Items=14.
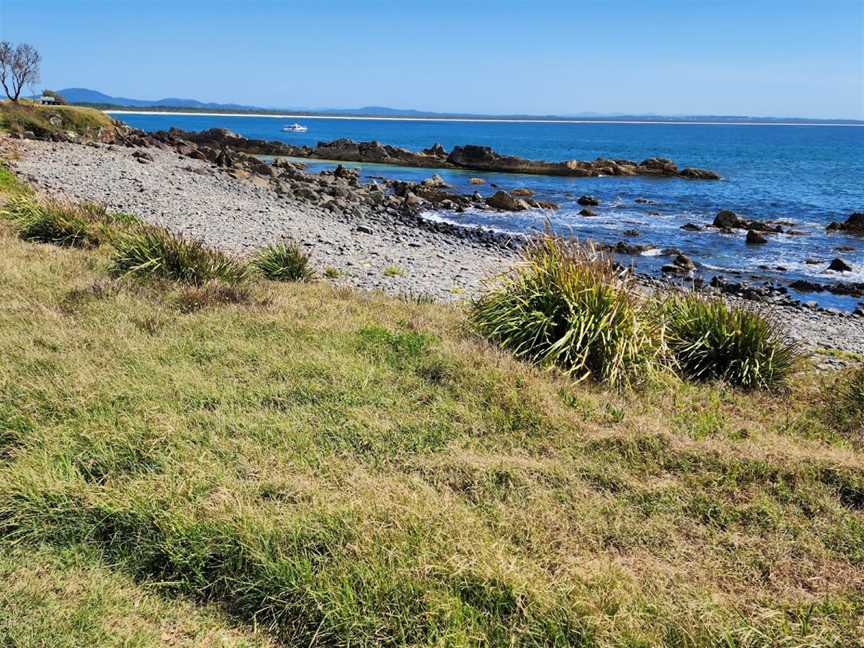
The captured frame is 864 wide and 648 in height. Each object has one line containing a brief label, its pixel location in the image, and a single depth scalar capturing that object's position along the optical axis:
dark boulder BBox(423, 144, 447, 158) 59.47
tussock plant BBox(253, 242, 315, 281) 10.02
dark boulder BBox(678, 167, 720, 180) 49.59
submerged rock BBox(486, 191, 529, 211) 30.86
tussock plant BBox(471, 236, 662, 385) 6.29
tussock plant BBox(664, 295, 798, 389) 6.64
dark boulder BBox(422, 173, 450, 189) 38.38
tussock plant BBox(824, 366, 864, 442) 5.48
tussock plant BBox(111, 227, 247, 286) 8.59
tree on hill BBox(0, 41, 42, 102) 51.03
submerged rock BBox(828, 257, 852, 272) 18.89
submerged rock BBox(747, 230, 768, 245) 23.08
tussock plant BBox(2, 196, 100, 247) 10.72
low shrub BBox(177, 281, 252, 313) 7.50
